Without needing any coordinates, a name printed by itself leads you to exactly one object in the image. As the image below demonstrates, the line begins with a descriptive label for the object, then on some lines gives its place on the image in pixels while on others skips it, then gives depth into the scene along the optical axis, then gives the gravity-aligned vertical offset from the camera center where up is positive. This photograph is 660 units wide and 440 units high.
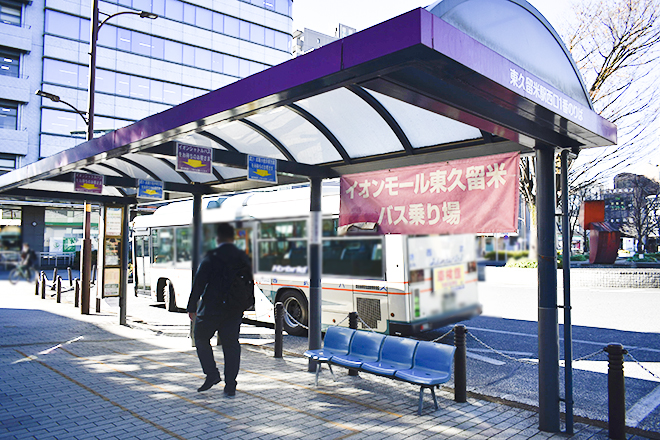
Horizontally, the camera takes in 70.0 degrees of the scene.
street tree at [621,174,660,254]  32.19 +3.24
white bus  5.76 -0.31
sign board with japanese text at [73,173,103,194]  8.06 +1.08
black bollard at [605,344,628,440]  4.33 -1.37
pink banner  5.00 +0.59
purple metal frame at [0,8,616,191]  2.94 +1.20
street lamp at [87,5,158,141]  11.49 +4.44
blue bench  5.07 -1.34
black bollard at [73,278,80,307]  13.65 -1.49
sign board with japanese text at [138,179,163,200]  8.21 +1.01
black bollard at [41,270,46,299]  14.78 -1.41
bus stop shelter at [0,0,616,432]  3.15 +1.24
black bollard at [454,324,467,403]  5.43 -1.42
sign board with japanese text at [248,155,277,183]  6.17 +1.02
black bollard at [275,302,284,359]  7.62 -1.35
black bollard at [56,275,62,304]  14.65 -1.48
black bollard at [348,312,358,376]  6.96 -1.10
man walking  4.84 -0.76
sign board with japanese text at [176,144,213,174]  5.60 +1.06
